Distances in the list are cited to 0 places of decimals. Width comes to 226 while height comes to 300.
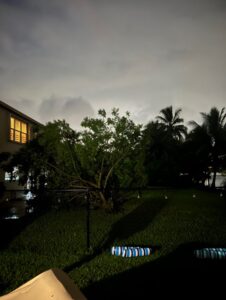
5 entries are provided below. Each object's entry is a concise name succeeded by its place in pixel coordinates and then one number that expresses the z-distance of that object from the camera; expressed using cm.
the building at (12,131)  1313
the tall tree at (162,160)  2923
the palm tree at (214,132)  2566
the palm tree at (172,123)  3309
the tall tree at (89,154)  1037
